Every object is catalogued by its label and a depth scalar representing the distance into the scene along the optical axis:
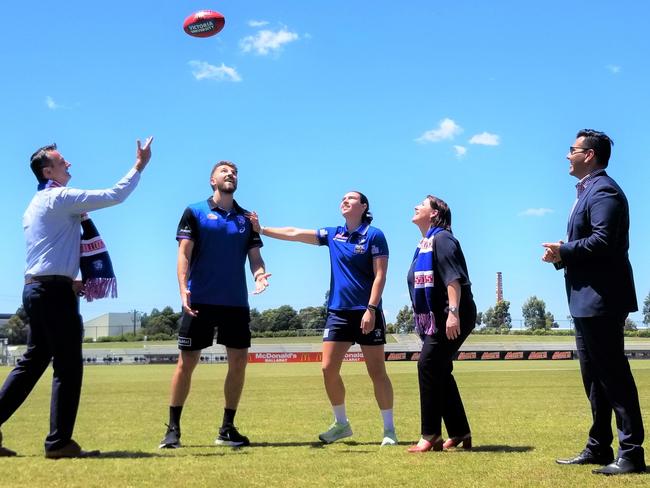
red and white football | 10.68
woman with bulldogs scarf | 6.14
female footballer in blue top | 6.88
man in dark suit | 4.97
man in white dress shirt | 5.56
